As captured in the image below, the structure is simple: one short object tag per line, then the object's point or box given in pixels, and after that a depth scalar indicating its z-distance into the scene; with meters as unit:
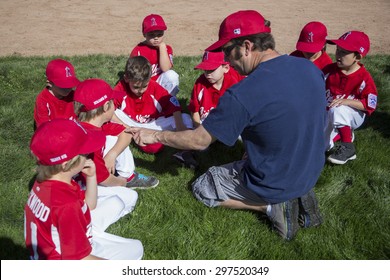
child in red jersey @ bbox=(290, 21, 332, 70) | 4.96
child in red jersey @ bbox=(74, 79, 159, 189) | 3.54
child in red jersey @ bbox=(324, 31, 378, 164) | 4.57
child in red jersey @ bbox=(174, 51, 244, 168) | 4.73
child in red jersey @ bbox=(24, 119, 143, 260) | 2.35
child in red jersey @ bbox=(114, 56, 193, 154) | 4.94
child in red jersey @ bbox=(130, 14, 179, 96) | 5.83
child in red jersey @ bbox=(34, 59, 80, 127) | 4.53
